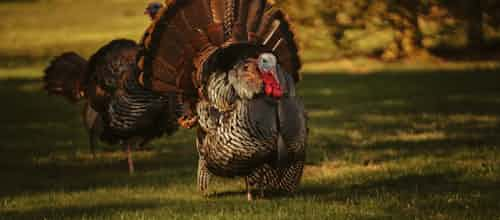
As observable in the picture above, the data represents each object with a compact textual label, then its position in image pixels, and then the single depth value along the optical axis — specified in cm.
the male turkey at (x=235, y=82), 1462
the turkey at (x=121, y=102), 1983
